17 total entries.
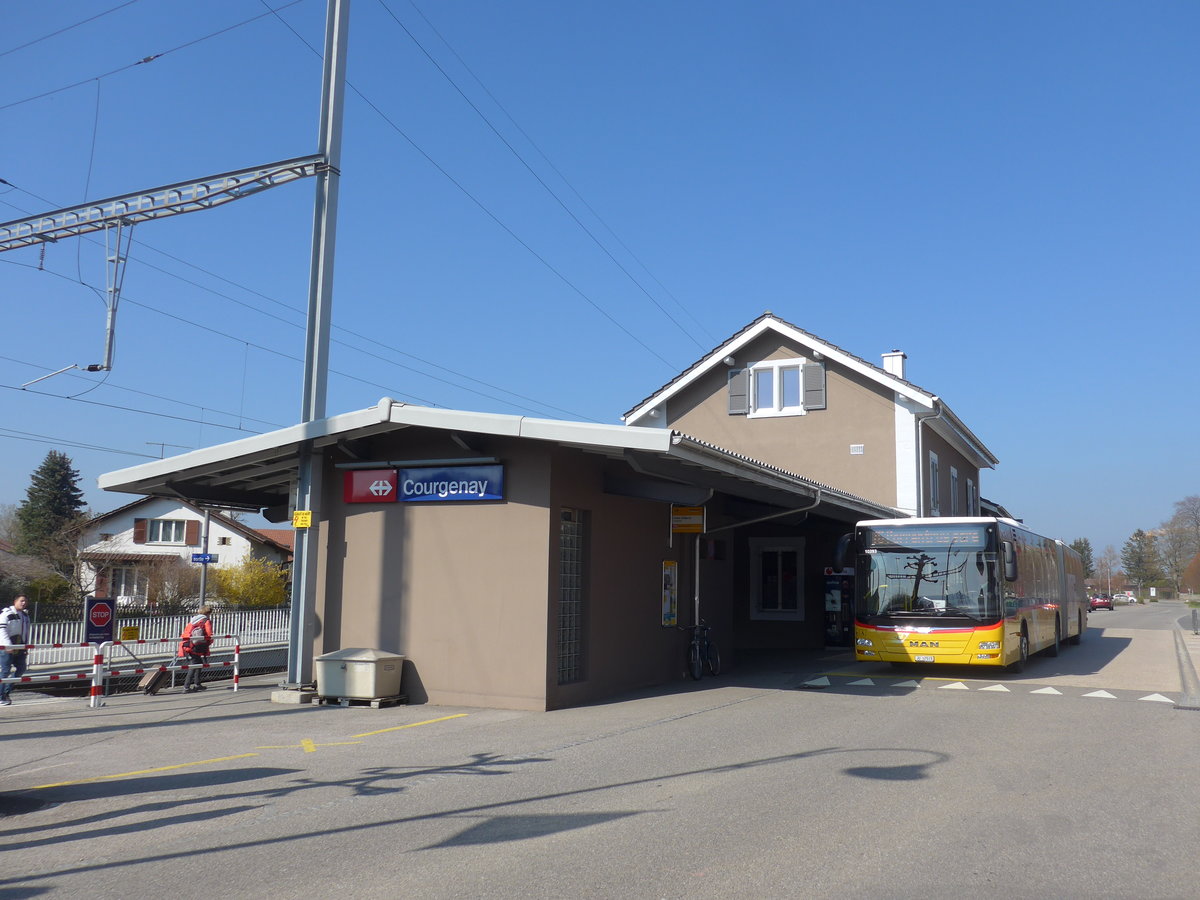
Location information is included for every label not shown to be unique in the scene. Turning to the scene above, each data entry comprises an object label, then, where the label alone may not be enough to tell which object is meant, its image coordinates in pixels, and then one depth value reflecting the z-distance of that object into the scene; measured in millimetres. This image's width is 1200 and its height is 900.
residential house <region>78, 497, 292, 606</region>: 50594
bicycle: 16578
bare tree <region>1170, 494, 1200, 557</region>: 107500
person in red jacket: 16375
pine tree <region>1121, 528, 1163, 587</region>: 120281
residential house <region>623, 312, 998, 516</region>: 25359
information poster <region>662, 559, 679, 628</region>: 16266
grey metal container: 13078
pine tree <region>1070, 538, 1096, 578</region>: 133125
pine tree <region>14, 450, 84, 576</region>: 62334
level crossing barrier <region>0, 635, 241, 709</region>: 12703
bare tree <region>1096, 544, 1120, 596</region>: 133125
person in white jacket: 15955
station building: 12844
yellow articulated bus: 16109
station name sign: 13273
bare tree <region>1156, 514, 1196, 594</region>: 108188
